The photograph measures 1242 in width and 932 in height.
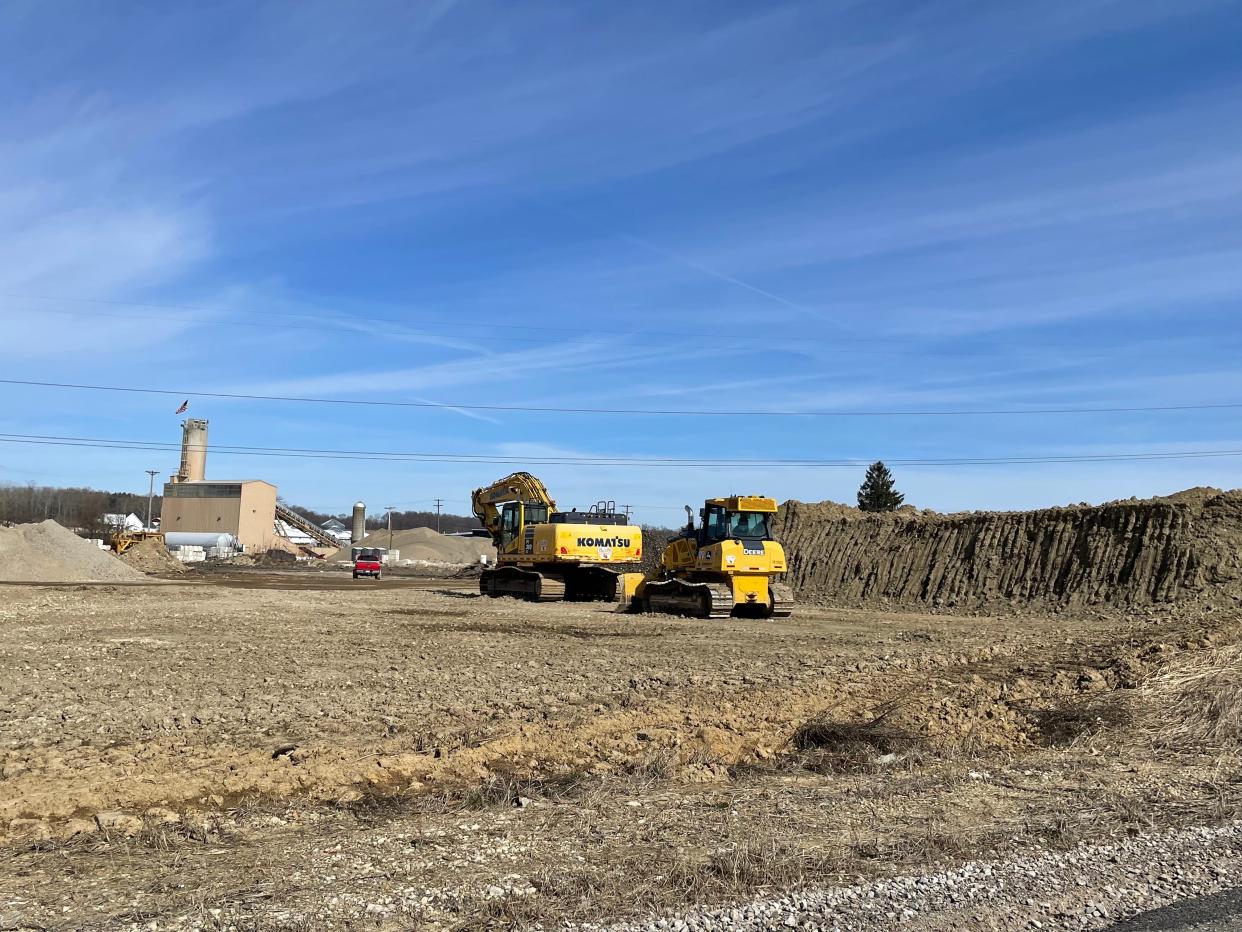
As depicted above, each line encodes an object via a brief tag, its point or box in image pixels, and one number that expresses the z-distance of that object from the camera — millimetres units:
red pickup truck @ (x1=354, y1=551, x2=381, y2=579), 57688
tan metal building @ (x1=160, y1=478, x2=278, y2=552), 95750
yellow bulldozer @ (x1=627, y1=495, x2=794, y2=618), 25422
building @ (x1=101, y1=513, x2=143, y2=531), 124612
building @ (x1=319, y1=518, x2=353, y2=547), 133212
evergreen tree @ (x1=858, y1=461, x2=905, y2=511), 62503
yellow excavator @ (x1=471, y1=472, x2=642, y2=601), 30969
